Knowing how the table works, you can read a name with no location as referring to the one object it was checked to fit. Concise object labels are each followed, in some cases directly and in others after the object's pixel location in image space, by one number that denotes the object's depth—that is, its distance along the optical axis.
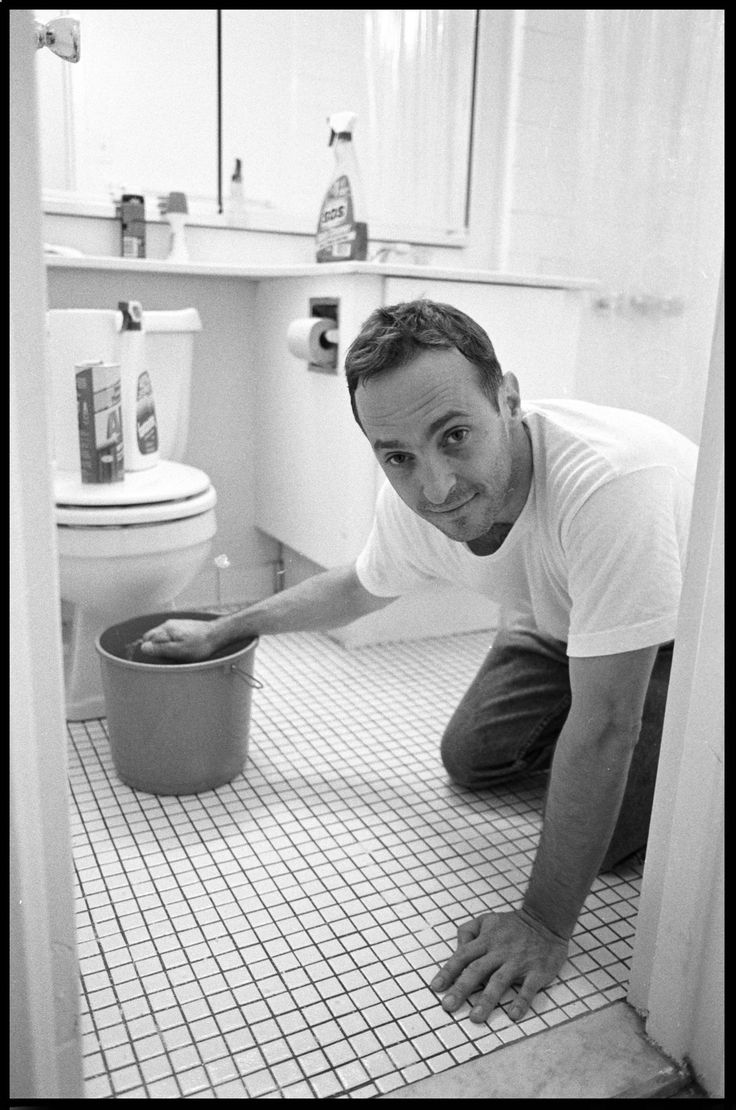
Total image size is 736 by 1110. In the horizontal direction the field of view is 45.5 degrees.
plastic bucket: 1.25
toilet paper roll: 1.71
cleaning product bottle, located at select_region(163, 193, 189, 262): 1.91
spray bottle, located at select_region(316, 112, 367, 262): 1.80
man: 0.91
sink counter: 1.64
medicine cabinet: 1.85
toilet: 1.40
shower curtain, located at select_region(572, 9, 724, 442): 1.47
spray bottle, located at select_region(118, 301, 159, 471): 1.61
